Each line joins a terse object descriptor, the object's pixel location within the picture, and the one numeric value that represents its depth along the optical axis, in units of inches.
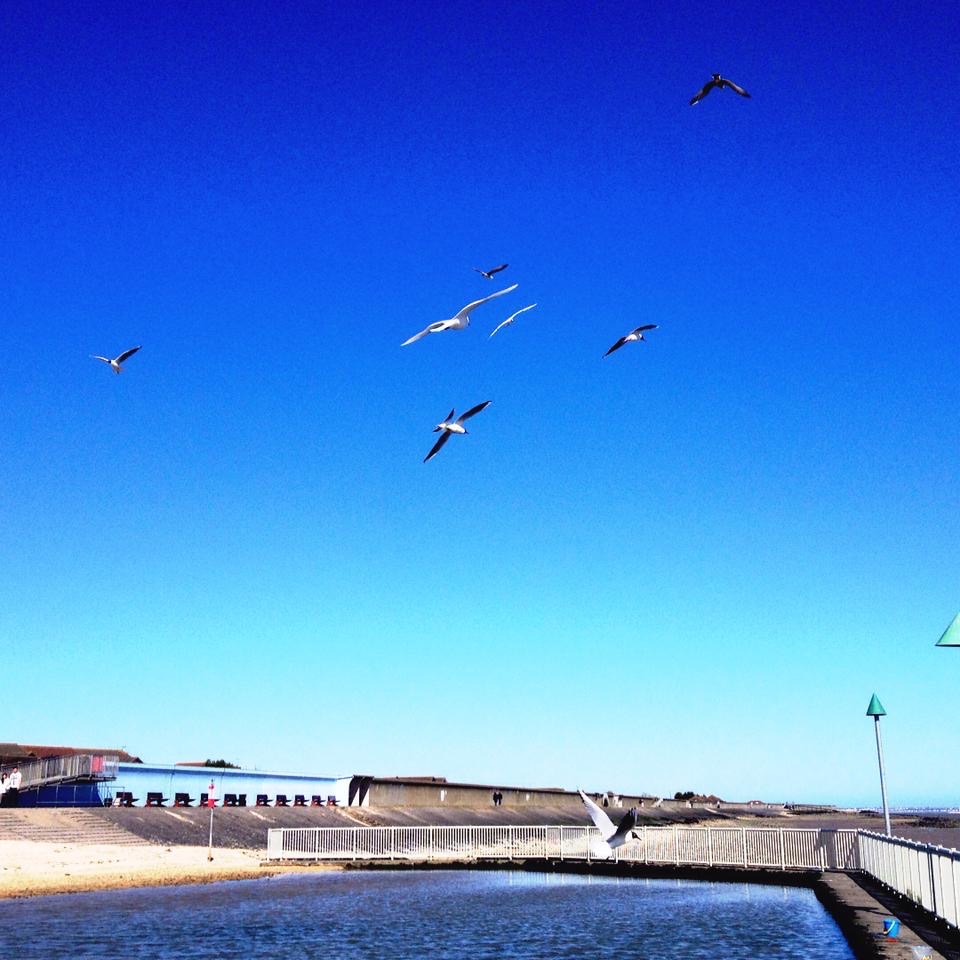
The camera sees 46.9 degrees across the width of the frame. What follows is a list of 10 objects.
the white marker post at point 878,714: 1363.2
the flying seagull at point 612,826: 943.7
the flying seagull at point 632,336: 977.5
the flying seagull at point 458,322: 813.2
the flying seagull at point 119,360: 1079.0
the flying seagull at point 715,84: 781.1
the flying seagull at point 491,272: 926.4
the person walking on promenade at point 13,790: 2059.5
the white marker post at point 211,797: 1714.6
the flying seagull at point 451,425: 816.9
